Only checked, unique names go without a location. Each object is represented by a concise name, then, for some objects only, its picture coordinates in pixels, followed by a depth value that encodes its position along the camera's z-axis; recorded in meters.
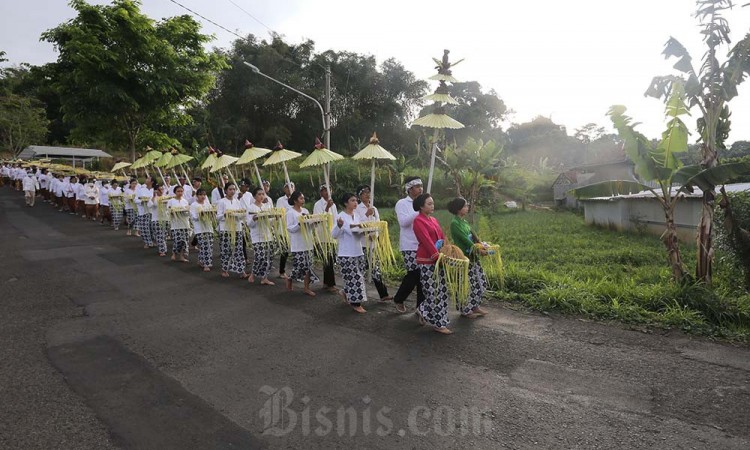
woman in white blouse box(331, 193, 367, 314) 6.68
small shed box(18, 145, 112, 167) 34.66
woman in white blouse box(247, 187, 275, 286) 8.23
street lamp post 17.39
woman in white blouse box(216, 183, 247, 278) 8.70
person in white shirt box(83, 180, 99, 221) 16.84
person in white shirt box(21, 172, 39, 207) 20.66
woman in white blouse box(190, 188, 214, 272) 9.36
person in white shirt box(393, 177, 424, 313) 6.29
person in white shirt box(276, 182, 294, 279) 8.40
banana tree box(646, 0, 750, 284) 6.52
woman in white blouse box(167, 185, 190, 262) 9.91
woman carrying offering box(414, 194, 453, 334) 5.66
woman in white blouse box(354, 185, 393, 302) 6.96
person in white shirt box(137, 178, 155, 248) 11.82
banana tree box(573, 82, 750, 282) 6.50
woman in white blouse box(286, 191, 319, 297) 7.46
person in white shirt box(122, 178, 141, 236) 13.41
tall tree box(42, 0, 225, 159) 15.54
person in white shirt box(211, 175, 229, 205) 9.98
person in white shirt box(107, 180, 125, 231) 14.90
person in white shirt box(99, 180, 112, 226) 16.16
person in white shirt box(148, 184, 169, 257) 10.77
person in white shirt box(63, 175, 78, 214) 18.34
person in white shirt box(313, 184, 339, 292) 7.55
